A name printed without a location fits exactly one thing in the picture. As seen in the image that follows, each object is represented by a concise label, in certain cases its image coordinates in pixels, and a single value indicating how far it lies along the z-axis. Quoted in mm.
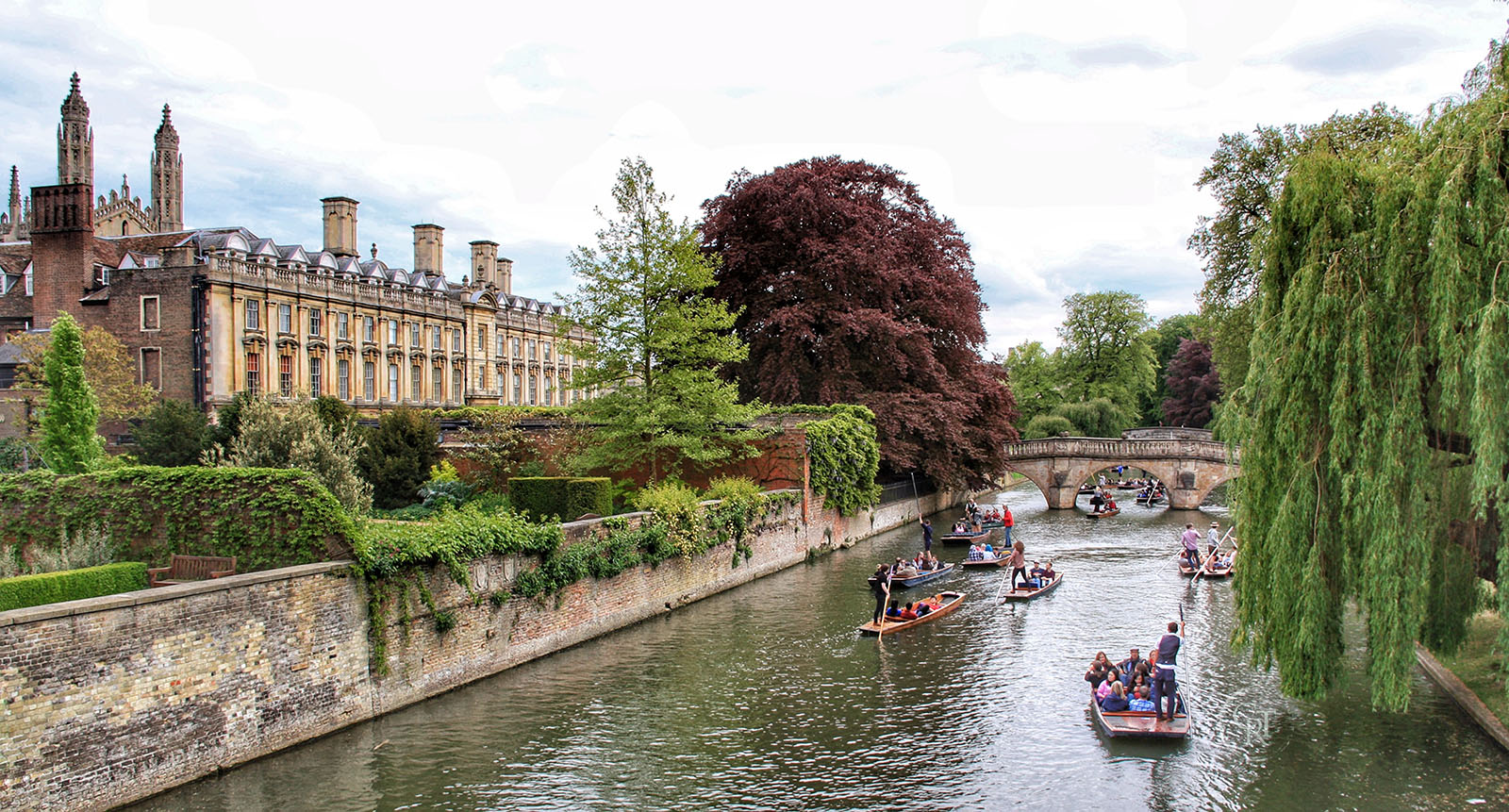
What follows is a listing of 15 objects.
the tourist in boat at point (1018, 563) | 23969
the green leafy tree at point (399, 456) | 28031
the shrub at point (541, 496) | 23547
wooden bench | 14602
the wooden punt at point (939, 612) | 19828
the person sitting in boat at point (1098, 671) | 15312
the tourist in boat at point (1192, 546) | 27156
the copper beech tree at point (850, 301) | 35812
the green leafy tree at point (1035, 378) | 71125
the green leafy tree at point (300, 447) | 23047
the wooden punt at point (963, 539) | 33719
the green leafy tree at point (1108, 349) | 67375
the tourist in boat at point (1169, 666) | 13922
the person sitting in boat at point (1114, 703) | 14141
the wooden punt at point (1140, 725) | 13570
